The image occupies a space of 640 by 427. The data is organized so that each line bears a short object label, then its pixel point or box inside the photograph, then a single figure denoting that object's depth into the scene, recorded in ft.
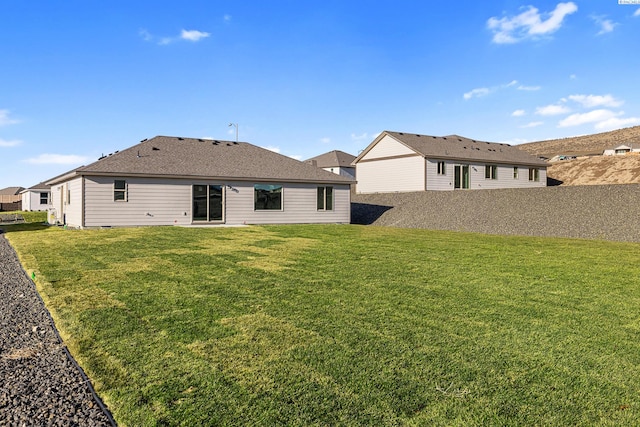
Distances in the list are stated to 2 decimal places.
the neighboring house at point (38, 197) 149.36
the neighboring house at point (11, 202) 176.14
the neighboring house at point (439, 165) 96.94
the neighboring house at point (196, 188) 58.29
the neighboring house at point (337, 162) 161.07
